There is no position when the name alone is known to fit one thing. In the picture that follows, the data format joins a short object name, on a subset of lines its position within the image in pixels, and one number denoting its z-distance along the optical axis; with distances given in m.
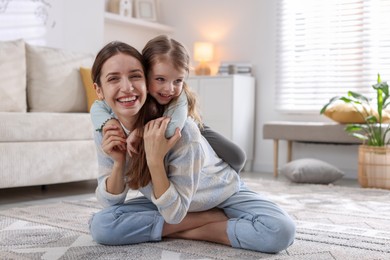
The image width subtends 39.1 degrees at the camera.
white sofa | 2.77
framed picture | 5.25
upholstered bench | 4.02
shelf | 4.77
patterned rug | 1.67
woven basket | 3.59
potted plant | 3.59
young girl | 1.54
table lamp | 4.98
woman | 1.54
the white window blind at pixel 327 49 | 4.34
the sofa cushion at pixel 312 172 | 3.80
